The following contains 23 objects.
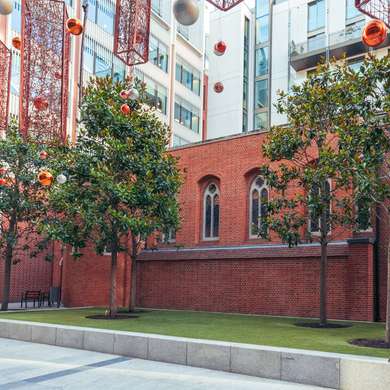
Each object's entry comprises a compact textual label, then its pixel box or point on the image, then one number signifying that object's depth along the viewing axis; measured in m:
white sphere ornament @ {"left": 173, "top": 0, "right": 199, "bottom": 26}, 7.88
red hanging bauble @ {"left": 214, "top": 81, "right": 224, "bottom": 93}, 16.70
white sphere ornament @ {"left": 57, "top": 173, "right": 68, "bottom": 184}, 15.16
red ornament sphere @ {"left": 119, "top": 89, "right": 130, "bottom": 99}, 15.14
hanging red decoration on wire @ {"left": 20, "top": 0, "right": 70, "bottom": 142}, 10.93
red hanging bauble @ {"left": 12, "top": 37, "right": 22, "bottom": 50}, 12.55
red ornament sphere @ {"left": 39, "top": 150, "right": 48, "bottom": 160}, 17.07
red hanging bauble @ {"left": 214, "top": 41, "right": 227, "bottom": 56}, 12.51
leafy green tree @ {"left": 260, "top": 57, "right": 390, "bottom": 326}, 11.51
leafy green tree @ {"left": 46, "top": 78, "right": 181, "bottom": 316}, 15.81
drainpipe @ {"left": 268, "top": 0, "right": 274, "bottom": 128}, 46.00
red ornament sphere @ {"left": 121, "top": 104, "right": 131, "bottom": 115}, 15.12
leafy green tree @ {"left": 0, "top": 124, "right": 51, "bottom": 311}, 19.75
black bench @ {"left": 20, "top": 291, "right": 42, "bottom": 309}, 23.27
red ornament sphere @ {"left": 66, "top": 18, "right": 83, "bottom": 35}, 9.95
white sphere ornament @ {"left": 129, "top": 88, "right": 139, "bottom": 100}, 15.69
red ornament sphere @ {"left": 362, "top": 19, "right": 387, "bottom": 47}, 8.52
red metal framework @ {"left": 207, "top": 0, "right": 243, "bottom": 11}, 8.07
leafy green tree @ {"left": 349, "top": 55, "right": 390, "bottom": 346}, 11.03
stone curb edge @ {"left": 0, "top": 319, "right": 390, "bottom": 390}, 8.39
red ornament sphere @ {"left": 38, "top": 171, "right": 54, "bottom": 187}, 12.71
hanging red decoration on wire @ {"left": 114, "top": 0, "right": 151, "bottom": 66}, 8.17
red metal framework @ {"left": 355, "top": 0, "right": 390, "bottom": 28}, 8.39
